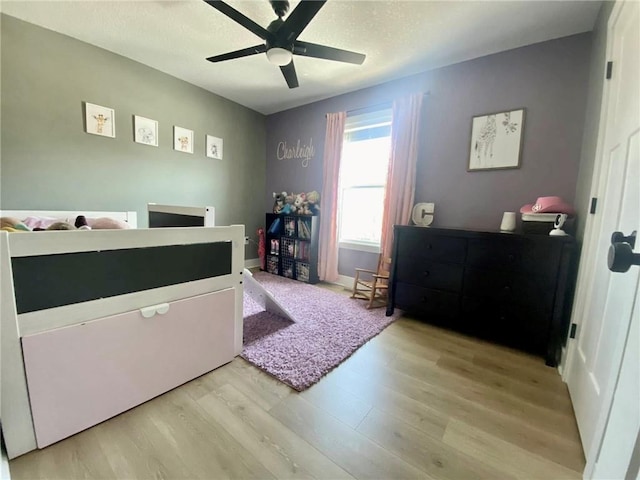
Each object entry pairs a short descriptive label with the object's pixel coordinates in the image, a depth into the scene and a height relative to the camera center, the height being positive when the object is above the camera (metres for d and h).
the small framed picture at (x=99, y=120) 2.40 +0.81
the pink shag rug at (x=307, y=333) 1.54 -0.94
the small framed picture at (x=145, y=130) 2.70 +0.82
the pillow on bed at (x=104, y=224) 1.35 -0.11
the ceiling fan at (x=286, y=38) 1.44 +1.14
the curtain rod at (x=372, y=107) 2.82 +1.26
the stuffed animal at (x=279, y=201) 3.73 +0.16
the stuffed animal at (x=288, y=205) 3.58 +0.10
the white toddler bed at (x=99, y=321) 0.91 -0.51
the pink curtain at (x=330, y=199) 3.17 +0.19
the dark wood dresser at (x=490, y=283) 1.66 -0.47
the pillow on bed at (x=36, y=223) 1.64 -0.15
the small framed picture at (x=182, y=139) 3.02 +0.82
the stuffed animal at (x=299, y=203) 3.51 +0.13
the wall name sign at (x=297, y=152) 3.53 +0.88
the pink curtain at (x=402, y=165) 2.60 +0.55
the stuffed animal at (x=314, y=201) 3.44 +0.16
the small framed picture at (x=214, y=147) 3.35 +0.83
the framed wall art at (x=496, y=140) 2.16 +0.72
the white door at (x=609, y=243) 0.91 -0.09
